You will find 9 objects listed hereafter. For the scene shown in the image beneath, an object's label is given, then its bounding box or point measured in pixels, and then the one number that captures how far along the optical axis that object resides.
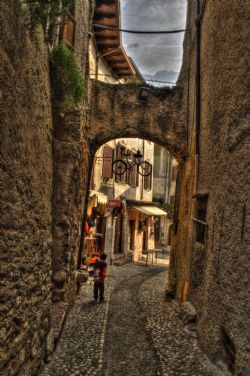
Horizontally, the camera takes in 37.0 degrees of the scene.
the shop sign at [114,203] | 16.83
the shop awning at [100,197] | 14.36
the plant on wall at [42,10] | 4.82
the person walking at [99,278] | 9.47
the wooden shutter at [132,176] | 20.62
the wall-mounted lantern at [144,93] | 11.28
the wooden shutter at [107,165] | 16.25
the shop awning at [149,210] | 20.28
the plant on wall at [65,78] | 7.38
